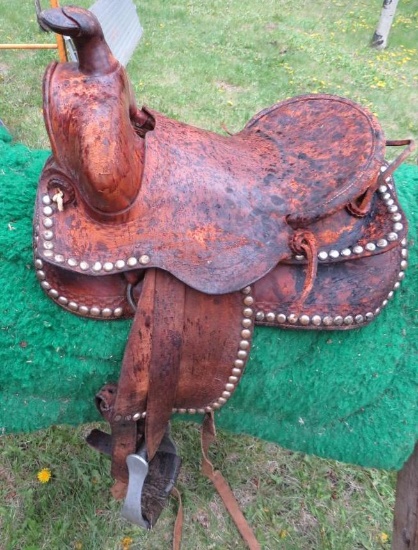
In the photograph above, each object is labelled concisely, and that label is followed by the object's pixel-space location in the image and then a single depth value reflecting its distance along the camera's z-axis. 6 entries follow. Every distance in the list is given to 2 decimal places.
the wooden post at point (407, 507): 1.08
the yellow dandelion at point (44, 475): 1.59
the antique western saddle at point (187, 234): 0.71
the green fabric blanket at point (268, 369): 0.81
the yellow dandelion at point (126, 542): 1.48
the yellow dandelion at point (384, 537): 1.53
